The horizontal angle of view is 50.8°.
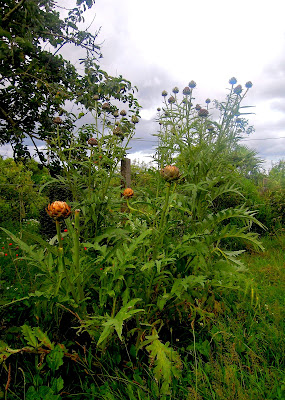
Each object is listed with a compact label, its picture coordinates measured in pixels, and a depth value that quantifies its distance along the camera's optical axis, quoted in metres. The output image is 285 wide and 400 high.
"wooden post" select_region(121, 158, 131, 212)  3.80
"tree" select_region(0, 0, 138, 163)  2.97
